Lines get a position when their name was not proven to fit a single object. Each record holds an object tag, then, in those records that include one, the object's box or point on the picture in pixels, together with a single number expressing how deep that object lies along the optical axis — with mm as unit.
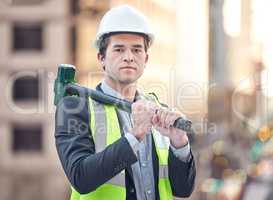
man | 2367
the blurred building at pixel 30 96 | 33969
